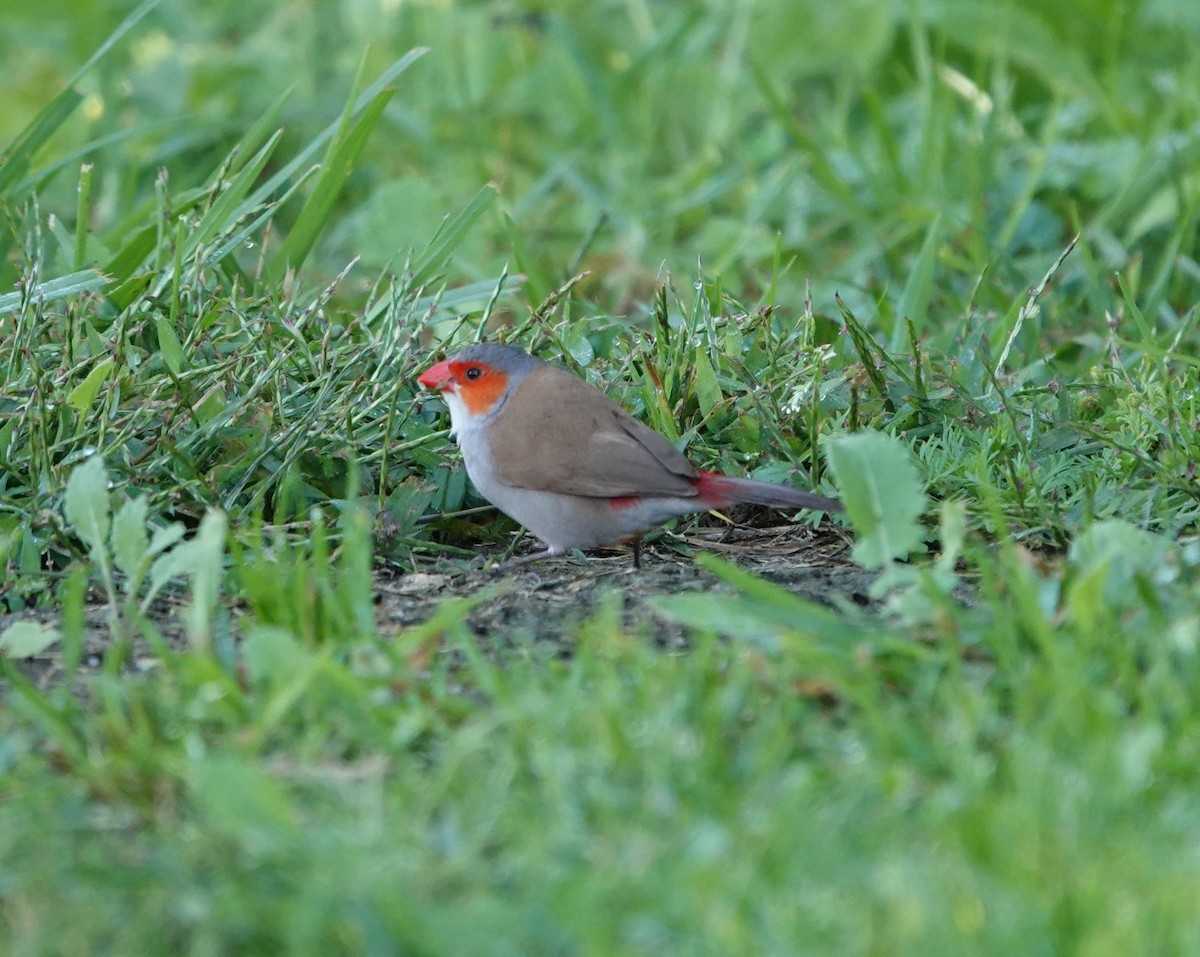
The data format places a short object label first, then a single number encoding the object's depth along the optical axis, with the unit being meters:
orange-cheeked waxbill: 7.70
